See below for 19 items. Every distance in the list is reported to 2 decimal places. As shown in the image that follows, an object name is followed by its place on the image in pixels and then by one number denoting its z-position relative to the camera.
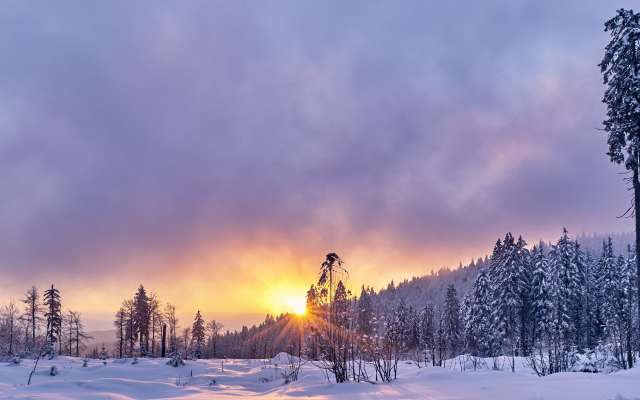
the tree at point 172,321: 75.00
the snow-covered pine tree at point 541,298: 41.91
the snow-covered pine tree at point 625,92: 15.09
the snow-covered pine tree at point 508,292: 42.25
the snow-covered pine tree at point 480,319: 46.50
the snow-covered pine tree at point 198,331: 70.81
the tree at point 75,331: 63.50
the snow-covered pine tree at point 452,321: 63.38
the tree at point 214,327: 84.04
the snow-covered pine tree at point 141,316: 57.81
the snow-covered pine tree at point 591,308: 50.31
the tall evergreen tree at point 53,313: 52.75
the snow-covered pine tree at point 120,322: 63.38
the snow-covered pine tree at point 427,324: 64.19
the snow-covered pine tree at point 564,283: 41.88
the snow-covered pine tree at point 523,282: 42.50
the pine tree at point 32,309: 52.78
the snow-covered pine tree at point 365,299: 76.00
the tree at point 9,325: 53.96
